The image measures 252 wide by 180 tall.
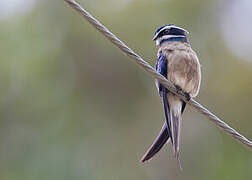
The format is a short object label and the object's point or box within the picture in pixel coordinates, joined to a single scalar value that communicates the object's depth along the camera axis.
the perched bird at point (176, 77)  9.34
